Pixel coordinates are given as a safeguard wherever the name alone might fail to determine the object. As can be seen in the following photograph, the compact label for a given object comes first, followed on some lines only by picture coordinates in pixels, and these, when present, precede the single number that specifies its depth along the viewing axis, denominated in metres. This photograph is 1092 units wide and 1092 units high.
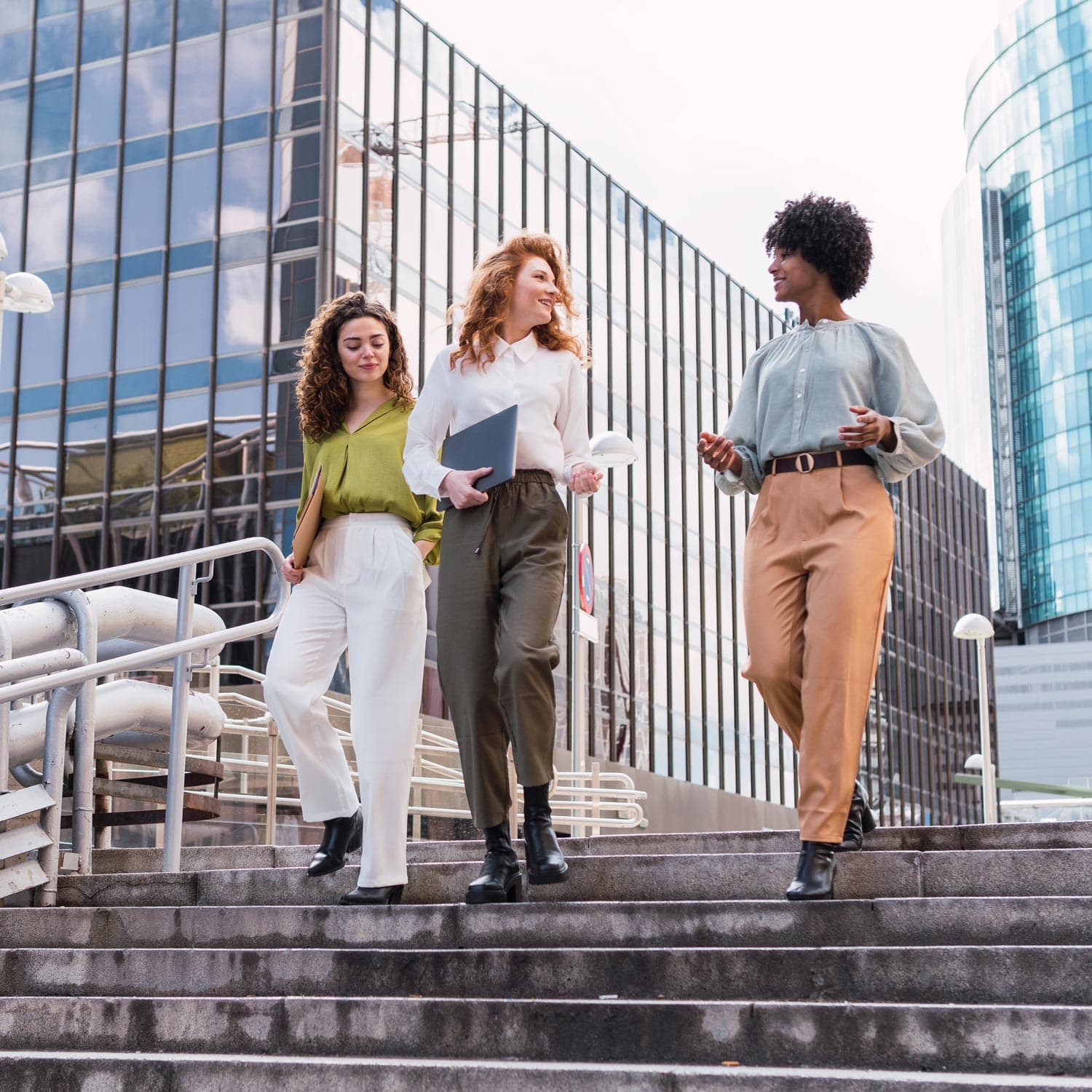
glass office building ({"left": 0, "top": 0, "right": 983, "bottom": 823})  25.69
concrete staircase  3.34
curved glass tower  95.75
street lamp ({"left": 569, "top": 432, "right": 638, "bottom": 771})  11.51
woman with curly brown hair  4.88
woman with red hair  4.62
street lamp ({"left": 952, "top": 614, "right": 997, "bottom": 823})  15.60
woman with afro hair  4.46
